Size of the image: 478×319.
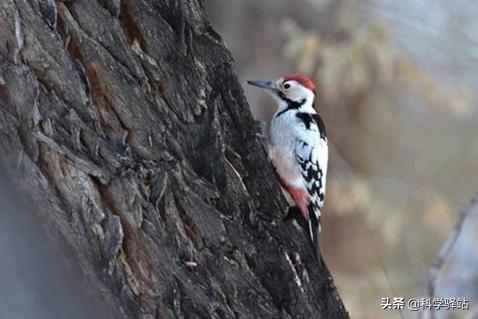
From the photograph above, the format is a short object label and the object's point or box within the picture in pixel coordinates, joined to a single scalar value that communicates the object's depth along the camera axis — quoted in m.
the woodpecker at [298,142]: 7.97
